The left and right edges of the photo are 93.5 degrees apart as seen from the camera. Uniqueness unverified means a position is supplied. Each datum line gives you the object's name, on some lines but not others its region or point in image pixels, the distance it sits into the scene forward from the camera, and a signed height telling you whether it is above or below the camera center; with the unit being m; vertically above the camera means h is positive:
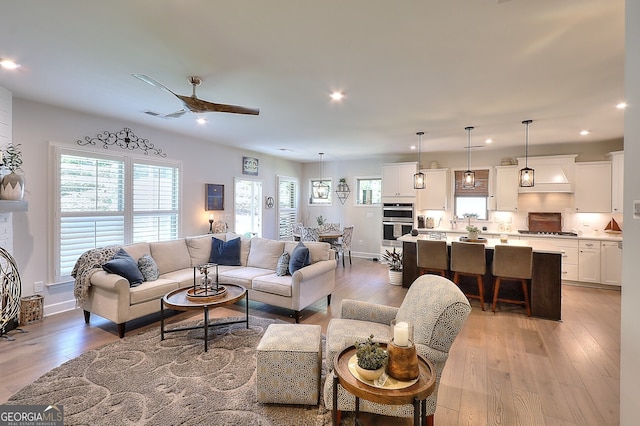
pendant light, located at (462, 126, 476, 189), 4.95 +0.60
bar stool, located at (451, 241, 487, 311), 4.30 -0.69
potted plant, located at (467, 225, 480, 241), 4.80 -0.31
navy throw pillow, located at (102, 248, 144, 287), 3.49 -0.67
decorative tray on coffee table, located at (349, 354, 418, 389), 1.53 -0.88
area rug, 2.12 -1.43
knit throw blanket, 3.57 -0.70
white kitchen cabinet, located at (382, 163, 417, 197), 7.18 +0.82
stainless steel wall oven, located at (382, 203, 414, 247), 7.20 -0.20
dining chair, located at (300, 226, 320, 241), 7.07 -0.52
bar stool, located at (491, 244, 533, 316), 4.02 -0.70
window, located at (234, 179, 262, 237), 6.99 +0.11
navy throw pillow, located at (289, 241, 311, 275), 4.10 -0.64
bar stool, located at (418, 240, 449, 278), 4.65 -0.67
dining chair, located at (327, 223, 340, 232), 7.78 -0.39
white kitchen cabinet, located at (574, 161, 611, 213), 5.64 +0.52
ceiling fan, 2.84 +1.04
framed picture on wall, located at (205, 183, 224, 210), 6.13 +0.31
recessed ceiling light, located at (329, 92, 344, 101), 3.43 +1.36
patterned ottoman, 2.19 -1.18
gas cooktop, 5.77 -0.37
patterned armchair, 1.90 -0.78
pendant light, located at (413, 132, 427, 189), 5.28 +0.58
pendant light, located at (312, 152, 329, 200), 8.78 +0.69
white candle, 1.57 -0.64
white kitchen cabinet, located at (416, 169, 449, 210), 6.96 +0.52
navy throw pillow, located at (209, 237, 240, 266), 4.85 -0.67
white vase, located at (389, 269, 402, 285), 5.48 -1.18
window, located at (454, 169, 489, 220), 6.73 +0.39
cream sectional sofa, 3.40 -0.90
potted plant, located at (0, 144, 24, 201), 3.25 +0.35
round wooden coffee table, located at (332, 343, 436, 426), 1.46 -0.88
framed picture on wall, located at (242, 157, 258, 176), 7.04 +1.09
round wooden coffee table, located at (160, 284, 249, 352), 3.05 -0.95
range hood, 5.86 +0.83
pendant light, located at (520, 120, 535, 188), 4.41 +0.56
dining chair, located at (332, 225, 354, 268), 7.19 -0.69
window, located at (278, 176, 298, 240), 8.30 +0.17
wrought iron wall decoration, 4.41 +1.08
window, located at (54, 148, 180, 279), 4.10 +0.13
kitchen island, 4.02 -0.94
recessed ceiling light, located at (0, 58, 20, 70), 2.73 +1.35
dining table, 7.05 -0.56
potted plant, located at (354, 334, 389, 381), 1.56 -0.78
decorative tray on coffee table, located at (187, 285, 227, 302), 3.19 -0.91
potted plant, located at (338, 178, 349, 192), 8.29 +0.73
